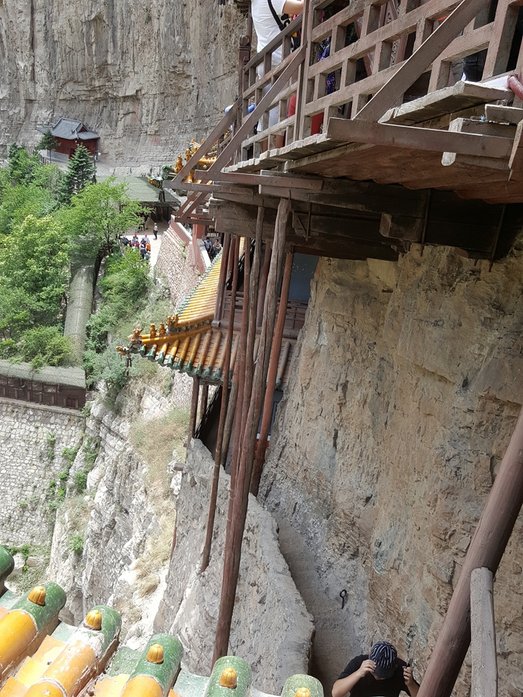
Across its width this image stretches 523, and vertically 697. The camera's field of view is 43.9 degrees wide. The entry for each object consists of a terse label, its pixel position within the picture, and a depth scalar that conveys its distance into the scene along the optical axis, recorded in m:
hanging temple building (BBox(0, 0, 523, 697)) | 2.23
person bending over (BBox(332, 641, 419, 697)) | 3.45
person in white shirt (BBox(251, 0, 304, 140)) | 4.76
